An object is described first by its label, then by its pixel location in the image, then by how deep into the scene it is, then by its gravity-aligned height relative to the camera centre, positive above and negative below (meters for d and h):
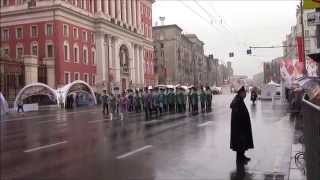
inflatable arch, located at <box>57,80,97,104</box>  39.40 +0.17
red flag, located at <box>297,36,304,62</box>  26.52 +2.87
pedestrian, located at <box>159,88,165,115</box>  23.40 -0.67
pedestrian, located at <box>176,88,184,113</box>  25.00 -0.74
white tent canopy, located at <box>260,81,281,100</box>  41.93 -0.26
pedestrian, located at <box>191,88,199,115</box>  25.62 -0.71
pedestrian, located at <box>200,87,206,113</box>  26.65 -0.67
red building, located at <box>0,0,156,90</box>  50.37 +7.67
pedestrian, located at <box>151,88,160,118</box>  22.68 -0.71
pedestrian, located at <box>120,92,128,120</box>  22.54 -0.80
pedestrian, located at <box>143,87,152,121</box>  21.69 -0.68
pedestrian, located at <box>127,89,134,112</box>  25.47 -0.71
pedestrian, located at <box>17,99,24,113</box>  34.94 -1.20
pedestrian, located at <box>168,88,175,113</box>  24.79 -0.72
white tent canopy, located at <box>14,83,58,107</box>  36.83 -0.01
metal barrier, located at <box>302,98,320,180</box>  4.70 -0.74
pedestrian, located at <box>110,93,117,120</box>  23.30 -0.82
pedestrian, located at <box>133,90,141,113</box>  25.51 -0.85
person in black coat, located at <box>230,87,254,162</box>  8.62 -0.87
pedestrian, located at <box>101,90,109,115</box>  25.51 -0.69
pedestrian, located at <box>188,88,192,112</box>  25.93 -0.84
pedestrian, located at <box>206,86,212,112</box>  27.31 -0.69
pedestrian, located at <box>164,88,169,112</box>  24.34 -0.65
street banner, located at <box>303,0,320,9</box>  6.77 +1.53
